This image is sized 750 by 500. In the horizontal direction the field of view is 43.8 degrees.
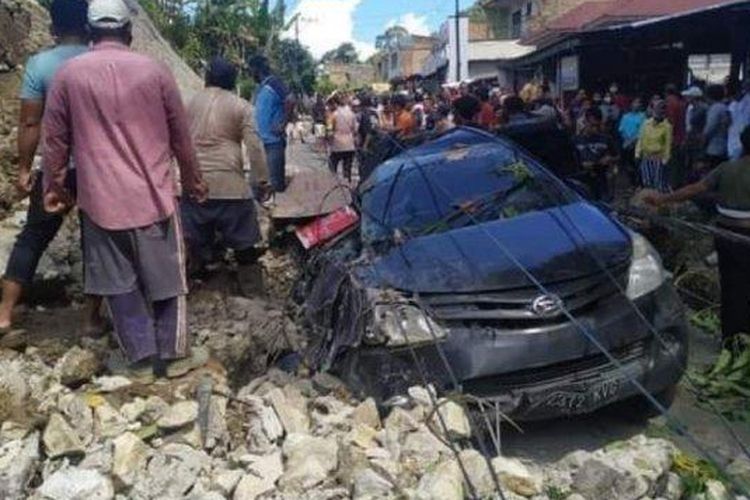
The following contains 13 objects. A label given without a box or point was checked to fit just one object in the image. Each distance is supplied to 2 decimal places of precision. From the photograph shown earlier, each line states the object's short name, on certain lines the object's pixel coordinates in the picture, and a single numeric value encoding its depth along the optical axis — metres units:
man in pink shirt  4.02
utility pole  38.75
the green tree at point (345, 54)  98.44
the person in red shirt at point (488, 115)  14.11
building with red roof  12.57
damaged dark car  4.44
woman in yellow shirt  12.74
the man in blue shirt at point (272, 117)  9.22
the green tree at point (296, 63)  37.76
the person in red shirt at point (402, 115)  16.06
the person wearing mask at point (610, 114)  15.84
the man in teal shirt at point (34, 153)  4.43
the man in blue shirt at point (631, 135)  14.34
